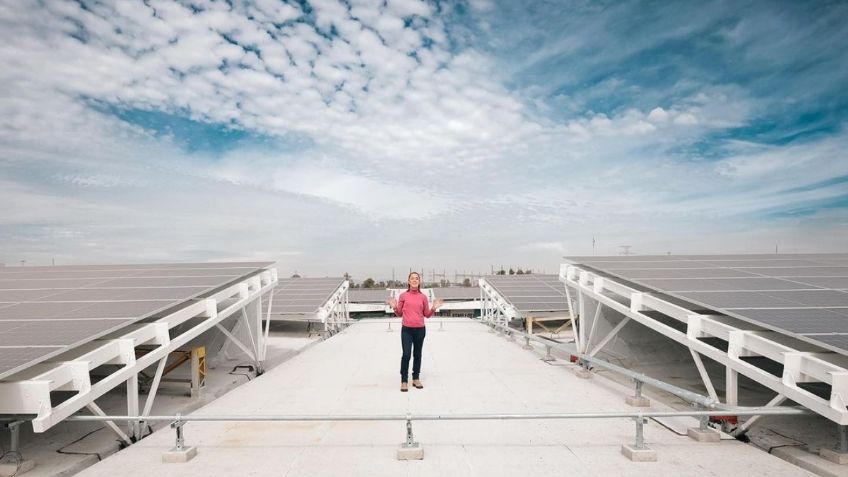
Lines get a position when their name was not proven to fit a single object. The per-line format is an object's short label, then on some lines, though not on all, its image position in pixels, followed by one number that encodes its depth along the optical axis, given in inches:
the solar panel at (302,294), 994.0
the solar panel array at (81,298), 264.4
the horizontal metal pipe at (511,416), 221.2
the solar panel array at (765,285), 281.7
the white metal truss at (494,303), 987.9
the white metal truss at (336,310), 992.9
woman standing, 332.5
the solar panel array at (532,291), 985.5
